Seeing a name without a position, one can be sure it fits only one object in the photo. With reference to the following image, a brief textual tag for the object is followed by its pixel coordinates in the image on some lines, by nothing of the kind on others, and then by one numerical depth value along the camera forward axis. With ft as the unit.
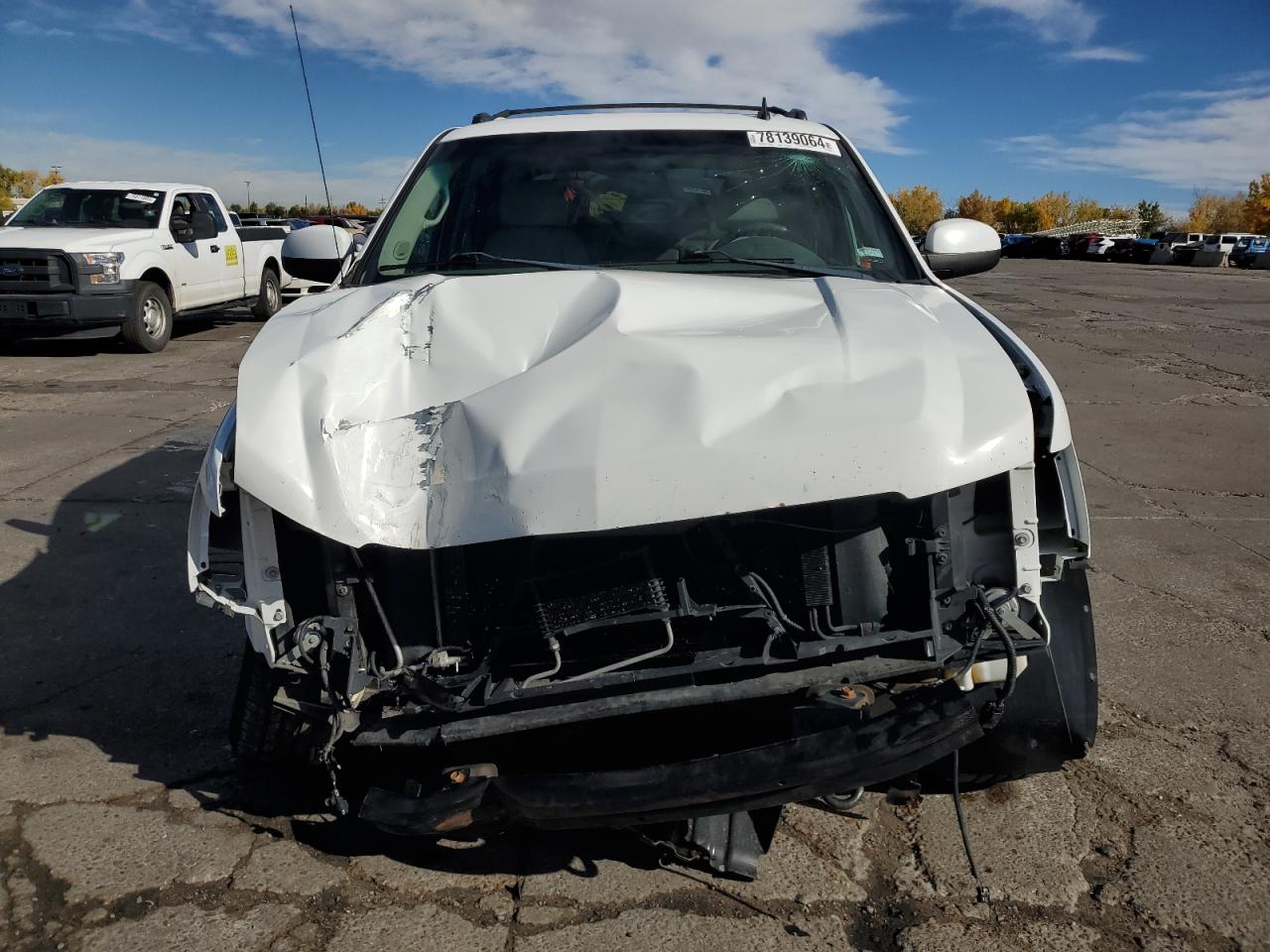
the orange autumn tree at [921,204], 386.95
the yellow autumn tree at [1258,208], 271.49
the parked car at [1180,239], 135.66
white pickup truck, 34.09
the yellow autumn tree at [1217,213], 297.53
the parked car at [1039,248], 151.20
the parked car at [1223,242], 128.67
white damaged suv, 6.76
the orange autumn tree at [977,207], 373.63
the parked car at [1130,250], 136.67
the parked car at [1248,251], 125.29
